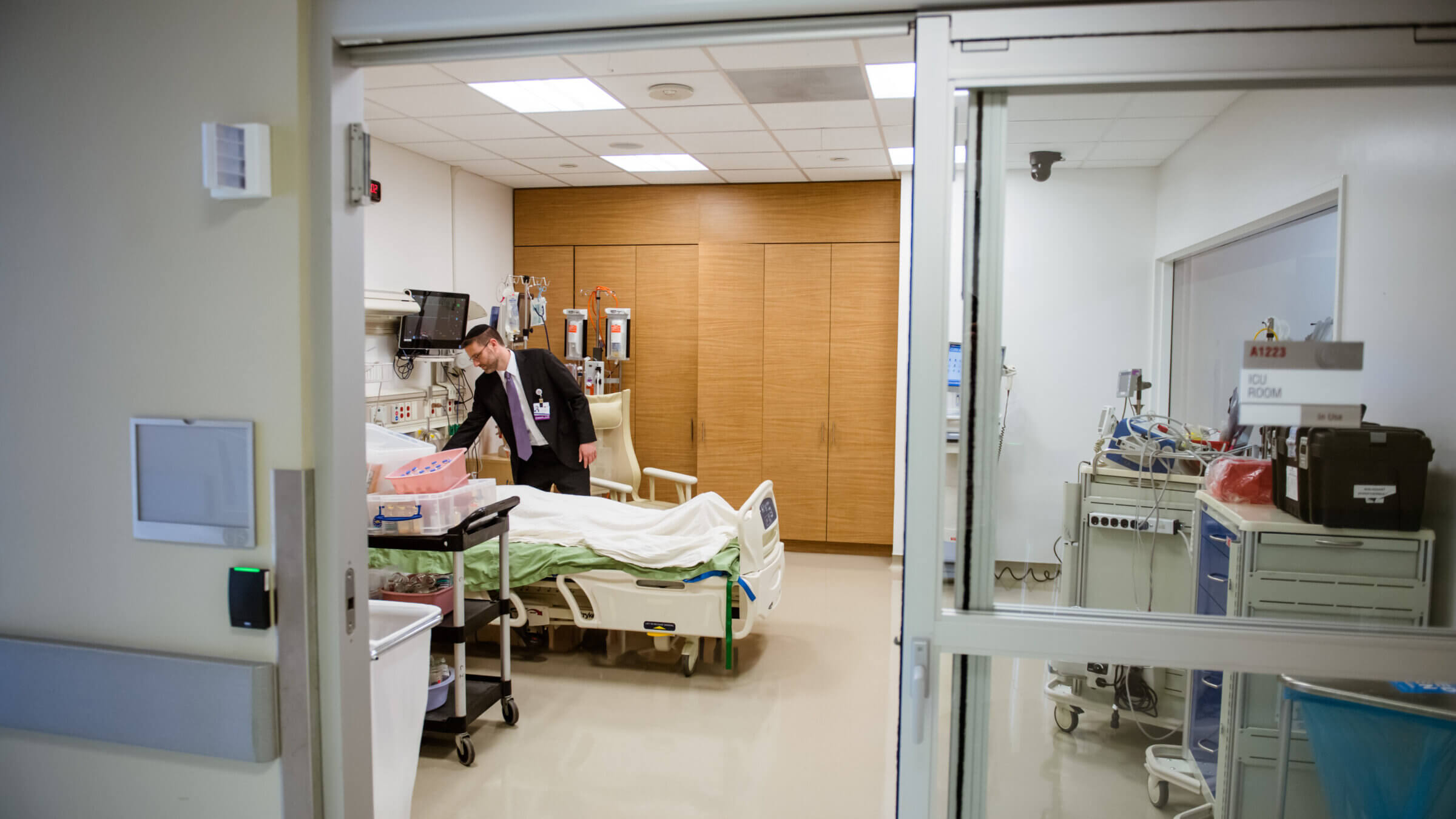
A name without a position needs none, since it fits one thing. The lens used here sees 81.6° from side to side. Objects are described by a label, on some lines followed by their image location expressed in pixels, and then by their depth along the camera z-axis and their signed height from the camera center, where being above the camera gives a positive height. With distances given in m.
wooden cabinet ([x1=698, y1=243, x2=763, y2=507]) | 6.22 -0.06
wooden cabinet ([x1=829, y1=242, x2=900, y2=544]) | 6.03 -0.22
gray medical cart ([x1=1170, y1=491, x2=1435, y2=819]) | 1.49 -0.42
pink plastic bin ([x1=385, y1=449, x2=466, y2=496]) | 2.95 -0.42
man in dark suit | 4.75 -0.33
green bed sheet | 3.58 -0.89
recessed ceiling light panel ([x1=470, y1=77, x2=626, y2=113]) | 3.91 +1.25
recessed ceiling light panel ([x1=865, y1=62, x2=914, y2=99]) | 3.62 +1.26
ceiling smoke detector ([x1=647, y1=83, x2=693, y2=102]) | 3.86 +1.24
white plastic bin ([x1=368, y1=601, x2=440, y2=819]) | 2.16 -0.93
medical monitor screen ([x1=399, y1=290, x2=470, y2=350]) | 5.11 +0.19
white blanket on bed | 3.70 -0.81
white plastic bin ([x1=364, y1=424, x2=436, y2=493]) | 3.03 -0.35
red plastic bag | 1.56 -0.21
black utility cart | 2.91 -1.02
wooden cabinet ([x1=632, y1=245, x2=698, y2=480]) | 6.36 +0.02
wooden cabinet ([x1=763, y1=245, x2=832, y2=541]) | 6.12 -0.17
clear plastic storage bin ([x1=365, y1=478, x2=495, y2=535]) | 2.89 -0.55
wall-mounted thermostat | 1.58 +0.36
